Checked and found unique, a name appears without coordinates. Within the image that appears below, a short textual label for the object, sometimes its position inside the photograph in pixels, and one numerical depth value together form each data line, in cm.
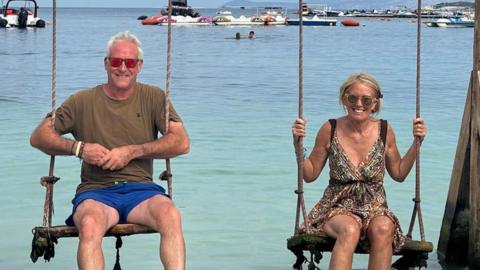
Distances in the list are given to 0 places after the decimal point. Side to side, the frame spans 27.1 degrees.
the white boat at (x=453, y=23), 8884
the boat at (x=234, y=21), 8825
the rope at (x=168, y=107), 571
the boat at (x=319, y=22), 9275
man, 559
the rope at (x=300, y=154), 565
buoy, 9612
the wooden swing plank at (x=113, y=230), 545
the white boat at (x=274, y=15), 8894
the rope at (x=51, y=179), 570
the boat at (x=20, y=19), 7356
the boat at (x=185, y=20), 8725
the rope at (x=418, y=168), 582
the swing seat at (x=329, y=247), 555
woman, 555
